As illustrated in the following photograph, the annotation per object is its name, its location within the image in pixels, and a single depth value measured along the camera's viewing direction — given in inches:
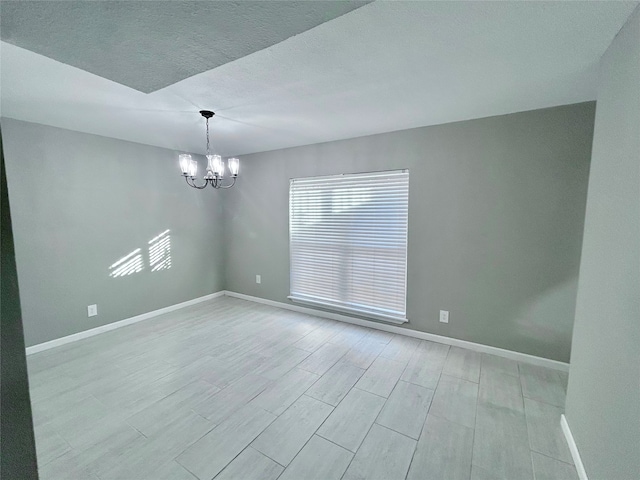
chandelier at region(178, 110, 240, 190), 103.6
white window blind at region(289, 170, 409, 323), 126.1
